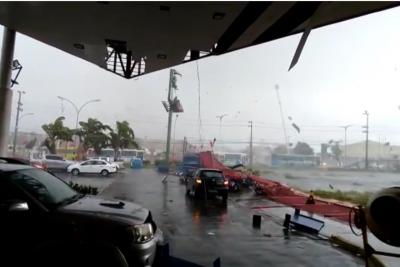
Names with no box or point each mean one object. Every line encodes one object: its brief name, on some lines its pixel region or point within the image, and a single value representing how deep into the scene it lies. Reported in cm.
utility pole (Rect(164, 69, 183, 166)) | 4410
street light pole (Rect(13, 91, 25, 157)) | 4152
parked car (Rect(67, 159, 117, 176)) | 3231
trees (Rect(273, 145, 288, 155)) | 5926
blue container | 4837
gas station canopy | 728
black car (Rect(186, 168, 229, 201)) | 1770
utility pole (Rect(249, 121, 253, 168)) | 5022
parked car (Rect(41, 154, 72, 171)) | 3400
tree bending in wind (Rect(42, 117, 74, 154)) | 4688
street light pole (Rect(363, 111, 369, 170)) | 4691
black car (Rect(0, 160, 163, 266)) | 403
